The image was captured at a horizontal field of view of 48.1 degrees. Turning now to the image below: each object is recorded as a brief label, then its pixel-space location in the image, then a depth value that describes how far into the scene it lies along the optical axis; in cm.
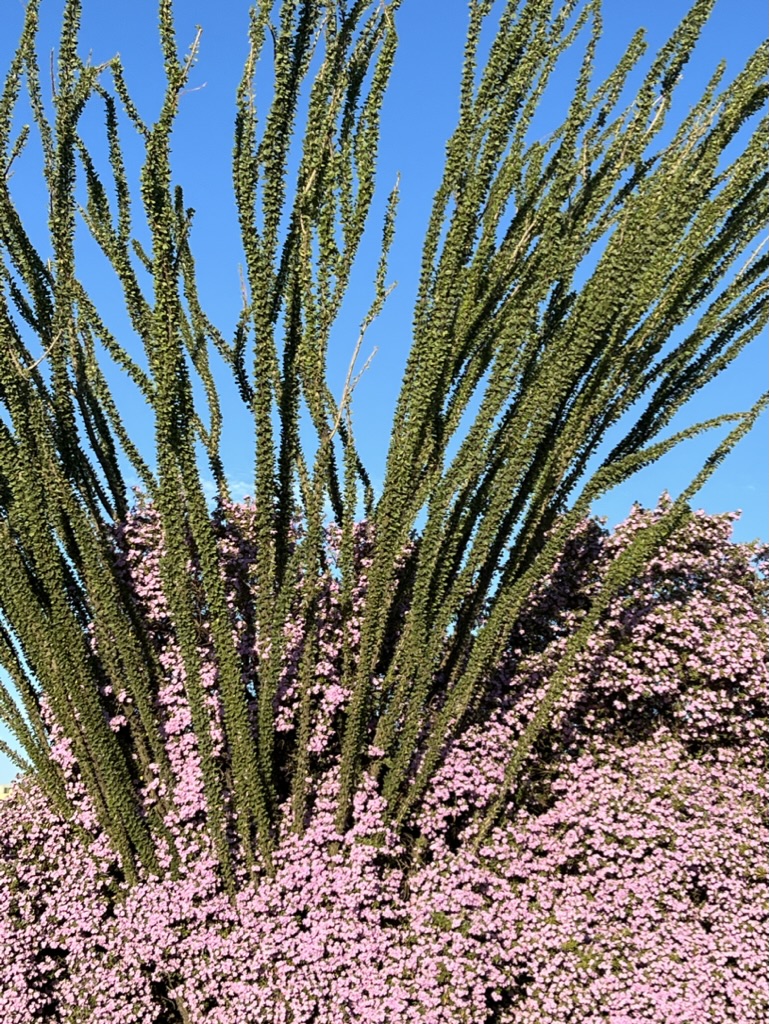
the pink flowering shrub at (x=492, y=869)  634
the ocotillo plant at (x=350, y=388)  703
